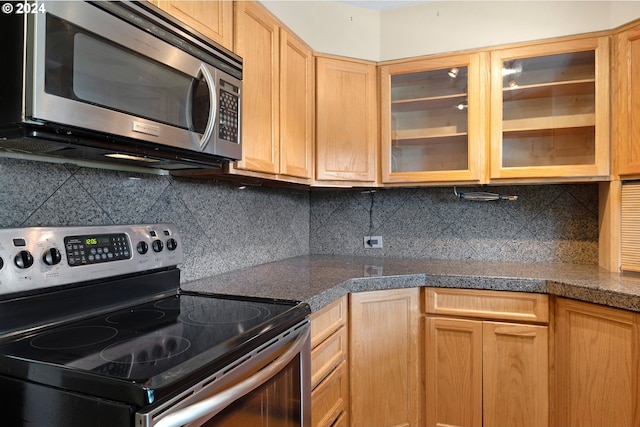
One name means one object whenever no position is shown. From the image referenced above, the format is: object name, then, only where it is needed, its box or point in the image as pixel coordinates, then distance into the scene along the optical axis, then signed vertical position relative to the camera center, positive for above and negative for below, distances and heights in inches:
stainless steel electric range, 28.4 -11.8
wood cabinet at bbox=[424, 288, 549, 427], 67.7 -26.3
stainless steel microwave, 30.7 +12.6
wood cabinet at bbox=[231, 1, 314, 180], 61.4 +21.9
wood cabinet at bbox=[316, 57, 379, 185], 84.5 +21.4
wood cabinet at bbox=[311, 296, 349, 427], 57.8 -24.5
